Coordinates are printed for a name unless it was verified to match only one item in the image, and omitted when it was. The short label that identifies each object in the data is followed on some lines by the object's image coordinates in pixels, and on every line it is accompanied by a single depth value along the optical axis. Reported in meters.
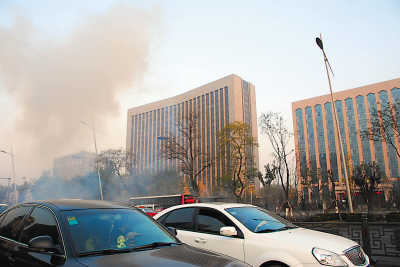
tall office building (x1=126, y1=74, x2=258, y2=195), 73.62
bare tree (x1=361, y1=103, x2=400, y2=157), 18.77
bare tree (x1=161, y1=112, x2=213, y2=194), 28.39
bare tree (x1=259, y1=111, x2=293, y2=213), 25.30
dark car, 2.34
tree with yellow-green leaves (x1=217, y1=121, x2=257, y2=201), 29.00
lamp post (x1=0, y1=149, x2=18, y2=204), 37.00
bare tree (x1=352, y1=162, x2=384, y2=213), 21.68
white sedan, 3.50
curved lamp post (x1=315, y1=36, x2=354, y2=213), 17.39
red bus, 27.64
